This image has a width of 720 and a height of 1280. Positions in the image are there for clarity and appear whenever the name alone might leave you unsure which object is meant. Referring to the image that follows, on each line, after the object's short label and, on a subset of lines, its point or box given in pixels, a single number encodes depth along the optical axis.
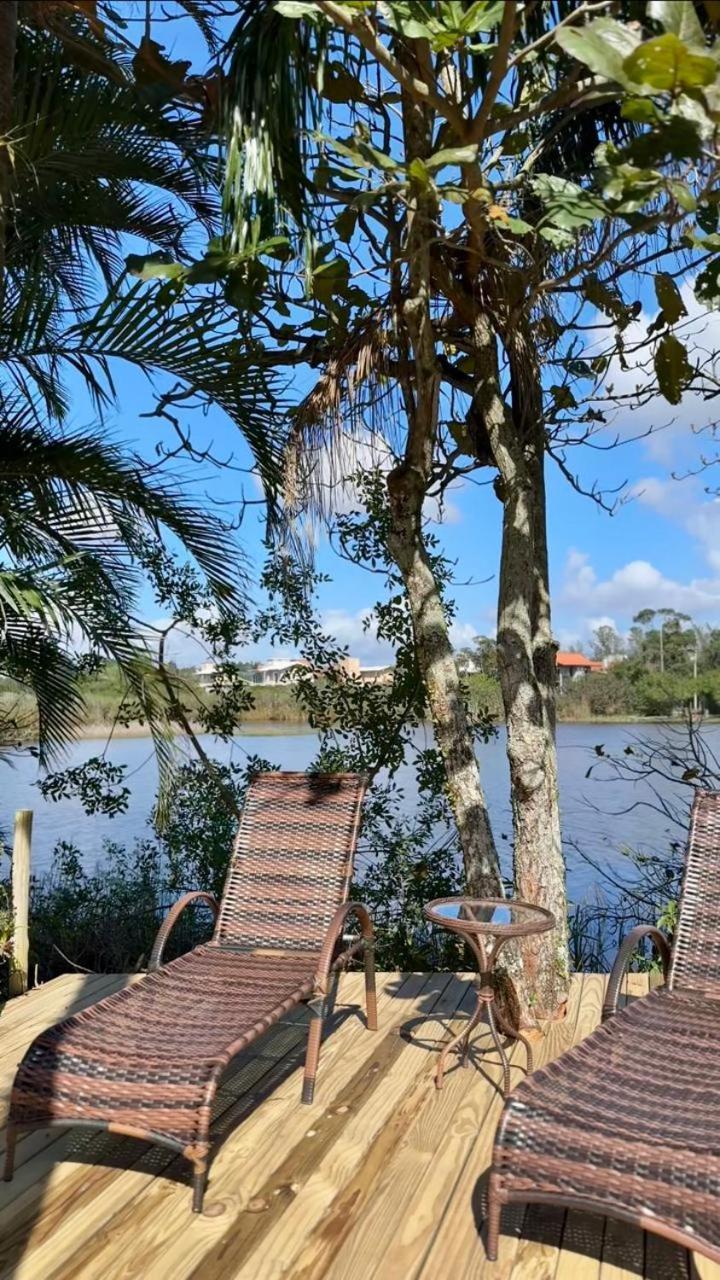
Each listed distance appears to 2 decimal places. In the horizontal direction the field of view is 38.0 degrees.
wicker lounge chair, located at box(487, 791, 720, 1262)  2.12
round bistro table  3.18
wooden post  4.61
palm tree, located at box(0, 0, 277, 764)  4.57
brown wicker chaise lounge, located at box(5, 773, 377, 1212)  2.66
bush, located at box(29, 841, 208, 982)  6.90
